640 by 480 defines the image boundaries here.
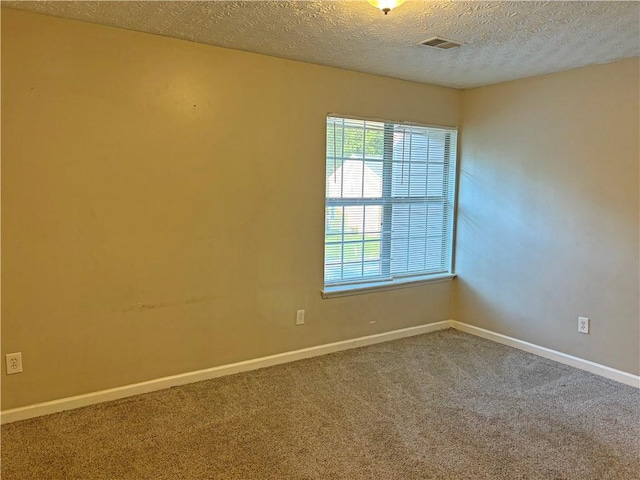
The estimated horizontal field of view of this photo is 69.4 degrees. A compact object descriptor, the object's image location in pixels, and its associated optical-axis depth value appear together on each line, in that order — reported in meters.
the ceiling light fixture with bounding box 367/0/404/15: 1.96
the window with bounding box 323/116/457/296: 3.61
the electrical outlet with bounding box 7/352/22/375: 2.52
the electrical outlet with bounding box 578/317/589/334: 3.37
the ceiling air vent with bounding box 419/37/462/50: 2.71
